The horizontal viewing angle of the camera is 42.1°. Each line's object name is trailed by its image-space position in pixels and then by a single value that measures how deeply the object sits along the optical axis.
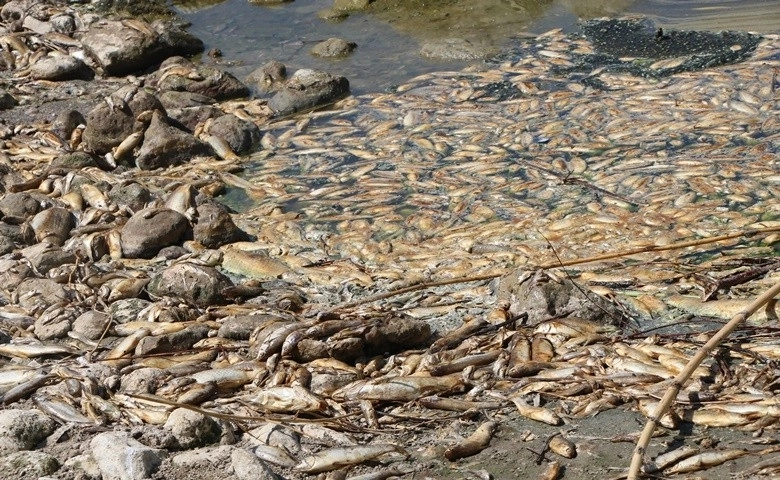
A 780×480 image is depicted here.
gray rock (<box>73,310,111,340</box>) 6.16
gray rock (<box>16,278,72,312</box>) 6.61
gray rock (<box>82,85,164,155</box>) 9.68
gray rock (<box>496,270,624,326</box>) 5.76
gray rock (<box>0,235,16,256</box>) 7.57
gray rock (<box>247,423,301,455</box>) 4.59
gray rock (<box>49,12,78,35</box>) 13.48
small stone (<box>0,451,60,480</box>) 4.31
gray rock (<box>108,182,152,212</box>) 8.35
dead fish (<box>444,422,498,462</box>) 4.46
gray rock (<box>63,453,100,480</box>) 4.34
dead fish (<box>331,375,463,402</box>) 5.02
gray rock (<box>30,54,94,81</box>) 11.95
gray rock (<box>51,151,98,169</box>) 9.25
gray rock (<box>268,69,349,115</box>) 10.59
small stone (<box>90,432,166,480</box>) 4.27
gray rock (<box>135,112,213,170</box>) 9.41
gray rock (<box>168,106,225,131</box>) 10.34
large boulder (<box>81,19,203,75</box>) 12.24
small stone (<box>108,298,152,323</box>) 6.49
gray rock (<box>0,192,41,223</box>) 8.15
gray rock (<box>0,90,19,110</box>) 11.06
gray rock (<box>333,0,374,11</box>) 14.13
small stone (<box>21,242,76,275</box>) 7.23
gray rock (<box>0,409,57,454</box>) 4.58
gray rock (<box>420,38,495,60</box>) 11.58
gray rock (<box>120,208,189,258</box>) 7.58
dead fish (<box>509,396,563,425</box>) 4.68
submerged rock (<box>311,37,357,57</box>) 12.41
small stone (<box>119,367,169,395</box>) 5.24
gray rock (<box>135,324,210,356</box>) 5.80
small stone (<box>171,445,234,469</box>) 4.40
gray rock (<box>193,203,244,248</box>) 7.72
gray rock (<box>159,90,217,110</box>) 10.94
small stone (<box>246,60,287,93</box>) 11.50
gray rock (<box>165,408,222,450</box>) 4.59
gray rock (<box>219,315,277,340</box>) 5.96
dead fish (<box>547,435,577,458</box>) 4.41
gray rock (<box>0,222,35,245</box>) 7.74
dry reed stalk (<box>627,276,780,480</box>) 3.30
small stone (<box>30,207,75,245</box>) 7.78
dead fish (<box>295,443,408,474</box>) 4.40
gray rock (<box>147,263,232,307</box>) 6.62
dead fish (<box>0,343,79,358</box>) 5.81
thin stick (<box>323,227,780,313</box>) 4.41
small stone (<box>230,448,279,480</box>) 4.21
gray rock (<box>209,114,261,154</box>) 9.72
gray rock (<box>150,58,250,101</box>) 11.32
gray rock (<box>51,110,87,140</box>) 10.05
